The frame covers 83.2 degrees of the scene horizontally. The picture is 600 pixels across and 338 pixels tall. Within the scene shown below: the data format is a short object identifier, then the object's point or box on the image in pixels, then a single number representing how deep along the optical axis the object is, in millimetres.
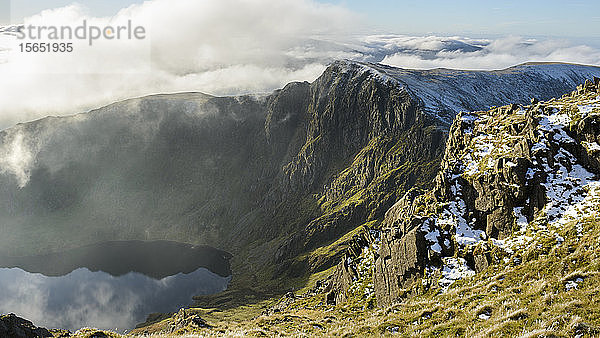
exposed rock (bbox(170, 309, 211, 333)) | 70012
